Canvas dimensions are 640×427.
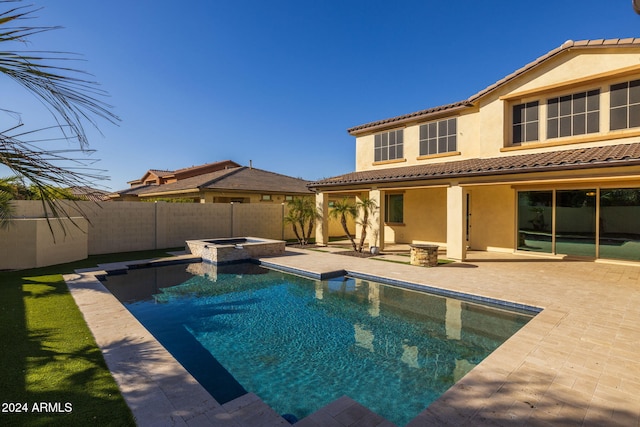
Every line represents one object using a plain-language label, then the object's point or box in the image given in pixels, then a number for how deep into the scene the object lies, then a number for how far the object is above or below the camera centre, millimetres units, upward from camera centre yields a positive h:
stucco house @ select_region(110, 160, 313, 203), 24000 +1905
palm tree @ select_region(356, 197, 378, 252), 17969 +163
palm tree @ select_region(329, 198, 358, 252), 18672 +104
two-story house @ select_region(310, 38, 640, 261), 13125 +2230
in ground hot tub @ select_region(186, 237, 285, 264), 15992 -2069
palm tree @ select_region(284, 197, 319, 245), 21438 +37
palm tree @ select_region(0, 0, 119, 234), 1587 +595
